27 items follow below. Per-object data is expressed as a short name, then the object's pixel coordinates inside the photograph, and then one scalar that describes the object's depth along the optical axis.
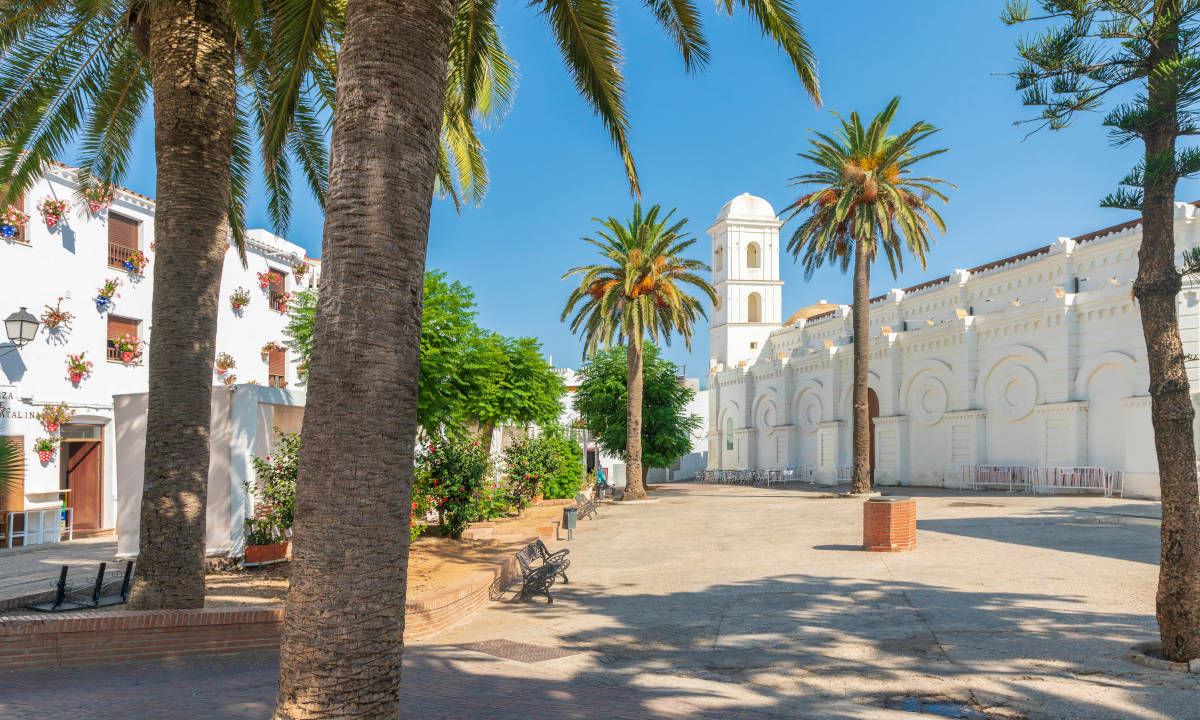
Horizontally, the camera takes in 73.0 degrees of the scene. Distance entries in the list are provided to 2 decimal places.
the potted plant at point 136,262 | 20.80
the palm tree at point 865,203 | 27.25
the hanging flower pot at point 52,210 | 18.30
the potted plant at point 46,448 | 17.92
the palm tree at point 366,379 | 3.61
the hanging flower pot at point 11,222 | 17.27
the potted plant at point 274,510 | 11.77
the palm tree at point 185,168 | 7.64
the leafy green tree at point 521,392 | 24.03
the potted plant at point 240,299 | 24.53
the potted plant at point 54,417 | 18.16
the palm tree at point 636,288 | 29.33
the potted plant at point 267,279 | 25.92
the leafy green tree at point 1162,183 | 6.93
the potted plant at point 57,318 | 18.44
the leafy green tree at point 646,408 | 37.28
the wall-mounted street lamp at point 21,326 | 15.02
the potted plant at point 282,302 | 26.34
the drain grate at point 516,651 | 8.22
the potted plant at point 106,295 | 19.80
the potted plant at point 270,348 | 26.08
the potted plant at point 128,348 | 20.41
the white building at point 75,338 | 17.69
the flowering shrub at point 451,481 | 15.28
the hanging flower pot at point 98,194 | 12.52
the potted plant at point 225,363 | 23.94
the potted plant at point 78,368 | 18.95
